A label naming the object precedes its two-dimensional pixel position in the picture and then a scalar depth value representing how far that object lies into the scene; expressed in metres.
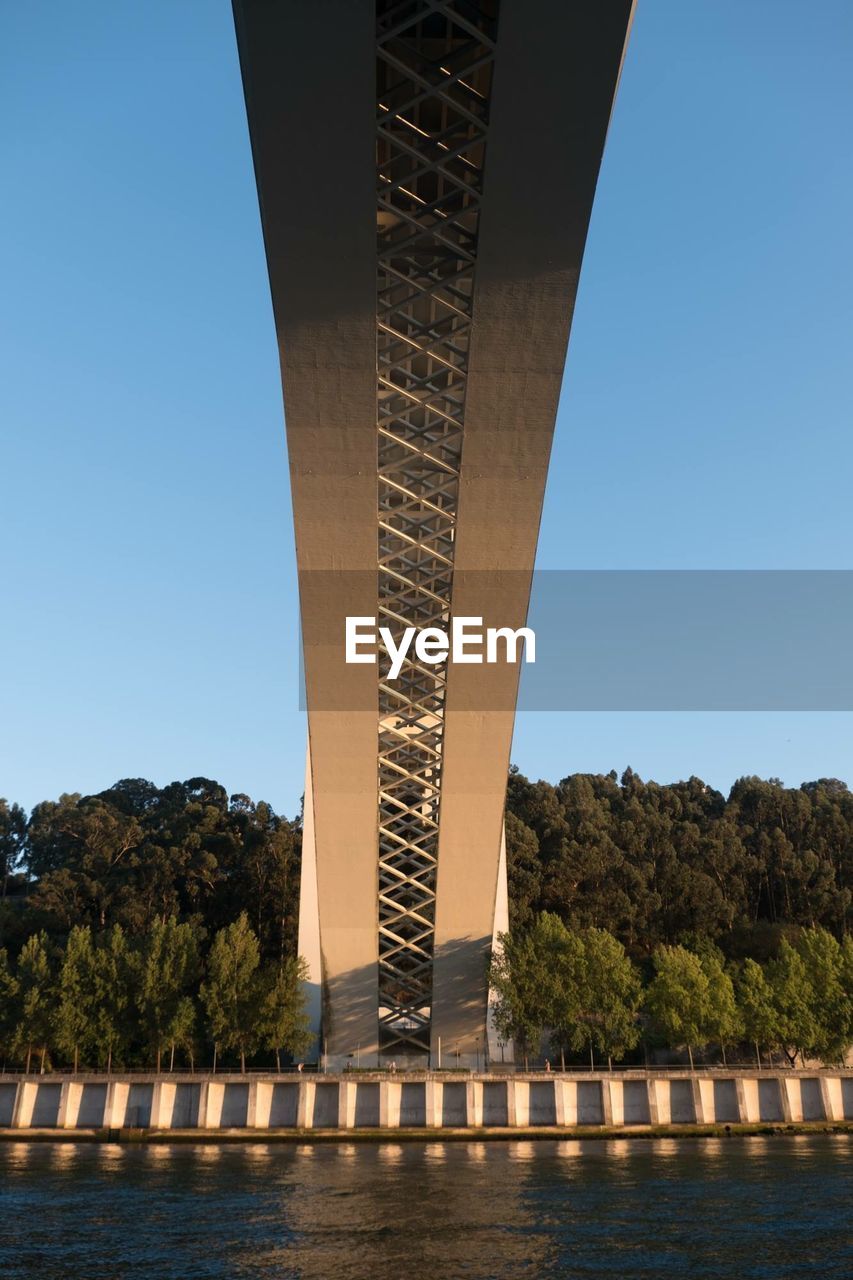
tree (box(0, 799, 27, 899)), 97.25
